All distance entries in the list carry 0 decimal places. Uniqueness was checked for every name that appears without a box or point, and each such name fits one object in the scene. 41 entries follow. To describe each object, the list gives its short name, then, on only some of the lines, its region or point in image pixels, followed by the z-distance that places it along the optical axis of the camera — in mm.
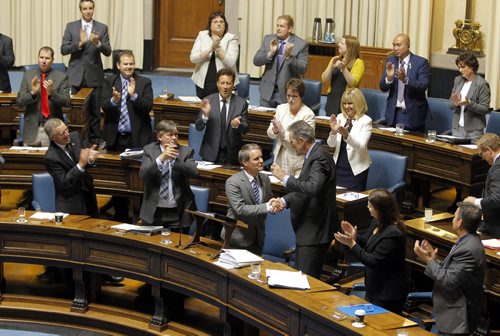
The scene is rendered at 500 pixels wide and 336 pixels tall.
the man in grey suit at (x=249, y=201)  10520
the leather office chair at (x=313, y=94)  16178
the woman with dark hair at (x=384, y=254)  9451
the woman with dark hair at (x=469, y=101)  13840
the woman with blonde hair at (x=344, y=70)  14593
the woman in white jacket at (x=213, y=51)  15441
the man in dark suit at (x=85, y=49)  16412
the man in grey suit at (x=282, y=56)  15418
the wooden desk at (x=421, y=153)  13431
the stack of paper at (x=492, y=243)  10296
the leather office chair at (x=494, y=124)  14174
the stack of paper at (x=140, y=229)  11177
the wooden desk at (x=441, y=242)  10111
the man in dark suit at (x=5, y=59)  16493
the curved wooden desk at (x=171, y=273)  9047
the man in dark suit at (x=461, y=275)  8761
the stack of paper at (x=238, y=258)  10018
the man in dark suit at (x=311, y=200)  10298
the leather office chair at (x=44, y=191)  12461
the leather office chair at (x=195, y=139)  14343
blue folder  8890
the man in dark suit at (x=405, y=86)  14471
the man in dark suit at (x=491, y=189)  10614
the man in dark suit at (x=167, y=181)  11543
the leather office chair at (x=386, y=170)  12998
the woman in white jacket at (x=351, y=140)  12624
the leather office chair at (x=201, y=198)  11812
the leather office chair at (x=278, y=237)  11485
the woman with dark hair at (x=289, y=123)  12601
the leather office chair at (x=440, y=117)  15091
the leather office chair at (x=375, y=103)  15827
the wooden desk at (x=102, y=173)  13910
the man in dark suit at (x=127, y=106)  13778
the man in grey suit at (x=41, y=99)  14296
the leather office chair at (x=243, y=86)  16879
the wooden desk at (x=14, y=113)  15699
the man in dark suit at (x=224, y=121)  13256
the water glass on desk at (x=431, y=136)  13805
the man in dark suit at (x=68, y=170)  11917
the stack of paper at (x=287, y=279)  9457
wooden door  22572
